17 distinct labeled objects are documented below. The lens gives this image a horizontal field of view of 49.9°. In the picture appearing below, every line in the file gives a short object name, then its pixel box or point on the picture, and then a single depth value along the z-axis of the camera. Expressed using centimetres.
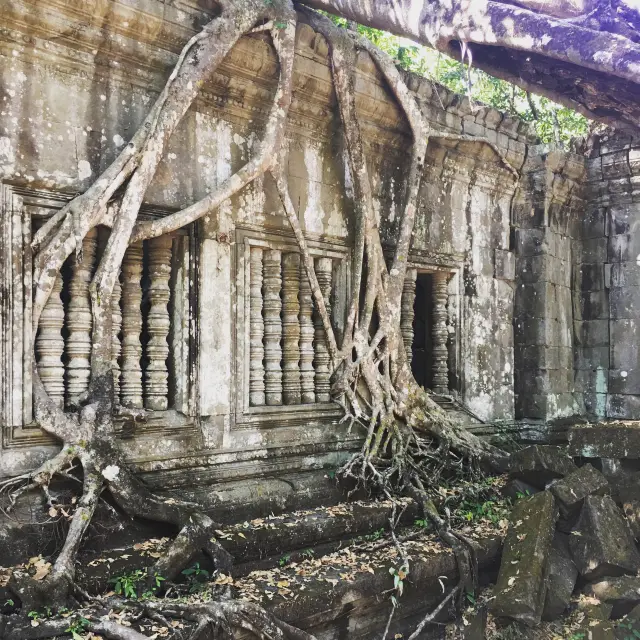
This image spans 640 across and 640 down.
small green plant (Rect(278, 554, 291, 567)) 409
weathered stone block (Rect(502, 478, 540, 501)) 534
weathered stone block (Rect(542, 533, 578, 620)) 409
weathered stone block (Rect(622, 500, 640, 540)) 489
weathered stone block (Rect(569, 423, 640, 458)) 509
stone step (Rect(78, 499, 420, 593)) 364
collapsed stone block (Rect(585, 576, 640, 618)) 417
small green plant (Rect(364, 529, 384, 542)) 459
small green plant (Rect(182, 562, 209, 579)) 372
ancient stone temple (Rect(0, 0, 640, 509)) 409
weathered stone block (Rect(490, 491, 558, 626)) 380
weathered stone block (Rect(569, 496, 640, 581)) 429
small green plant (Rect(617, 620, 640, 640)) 399
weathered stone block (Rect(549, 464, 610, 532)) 467
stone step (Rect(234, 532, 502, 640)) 365
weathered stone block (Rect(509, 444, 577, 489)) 514
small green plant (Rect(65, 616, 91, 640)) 299
